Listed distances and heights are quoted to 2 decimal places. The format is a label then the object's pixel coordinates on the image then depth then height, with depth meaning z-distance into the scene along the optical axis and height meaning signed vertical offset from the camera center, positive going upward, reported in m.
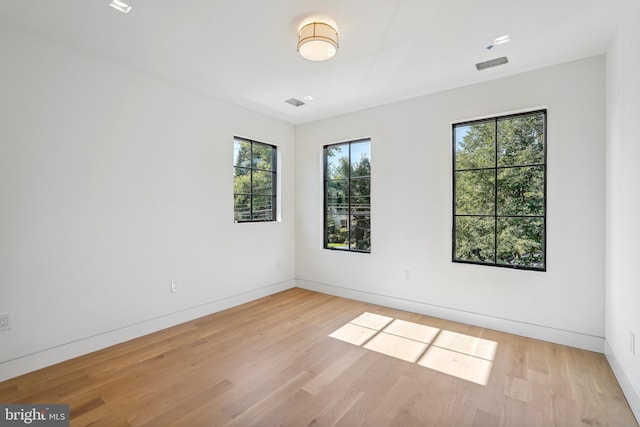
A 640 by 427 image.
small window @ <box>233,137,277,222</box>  4.20 +0.47
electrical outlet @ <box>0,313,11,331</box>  2.29 -0.85
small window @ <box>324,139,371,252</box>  4.36 +0.25
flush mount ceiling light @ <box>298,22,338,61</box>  2.25 +1.31
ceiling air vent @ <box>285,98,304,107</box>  3.93 +1.48
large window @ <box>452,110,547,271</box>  3.11 +0.24
